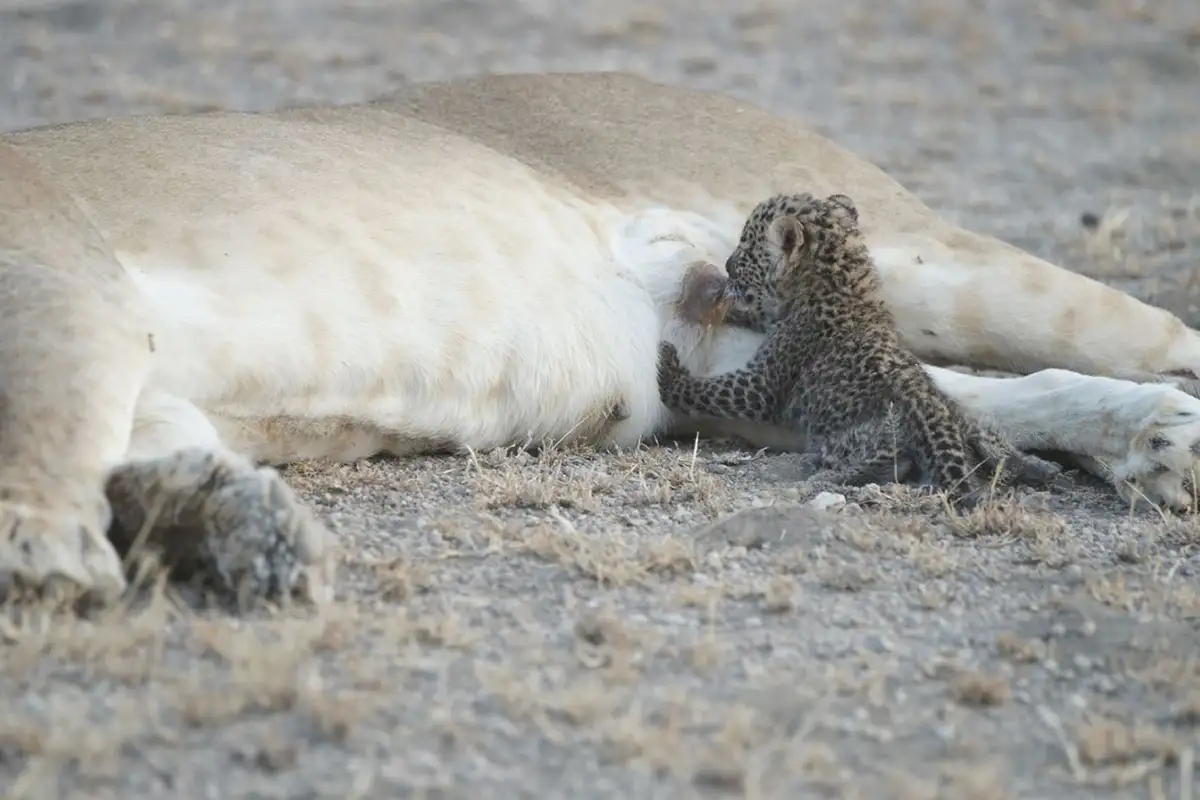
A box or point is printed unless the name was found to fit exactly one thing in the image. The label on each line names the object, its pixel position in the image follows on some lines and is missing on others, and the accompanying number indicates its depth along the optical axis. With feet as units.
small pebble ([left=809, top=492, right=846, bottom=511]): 26.05
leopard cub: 27.66
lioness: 21.30
